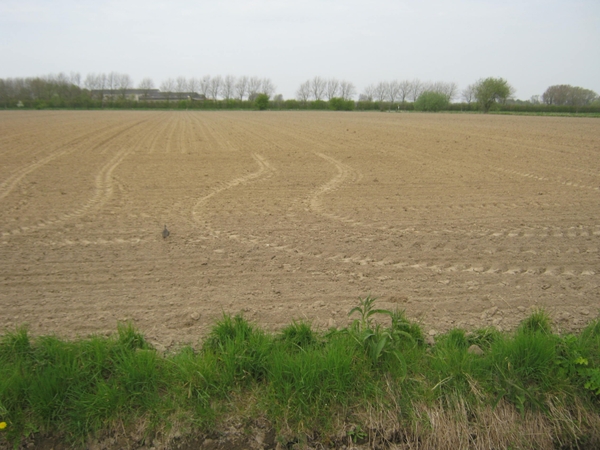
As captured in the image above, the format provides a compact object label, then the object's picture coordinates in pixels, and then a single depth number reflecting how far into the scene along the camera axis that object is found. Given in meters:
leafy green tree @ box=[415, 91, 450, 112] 87.31
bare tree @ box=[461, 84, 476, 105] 89.44
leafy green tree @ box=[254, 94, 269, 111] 93.00
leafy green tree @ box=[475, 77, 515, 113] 83.38
